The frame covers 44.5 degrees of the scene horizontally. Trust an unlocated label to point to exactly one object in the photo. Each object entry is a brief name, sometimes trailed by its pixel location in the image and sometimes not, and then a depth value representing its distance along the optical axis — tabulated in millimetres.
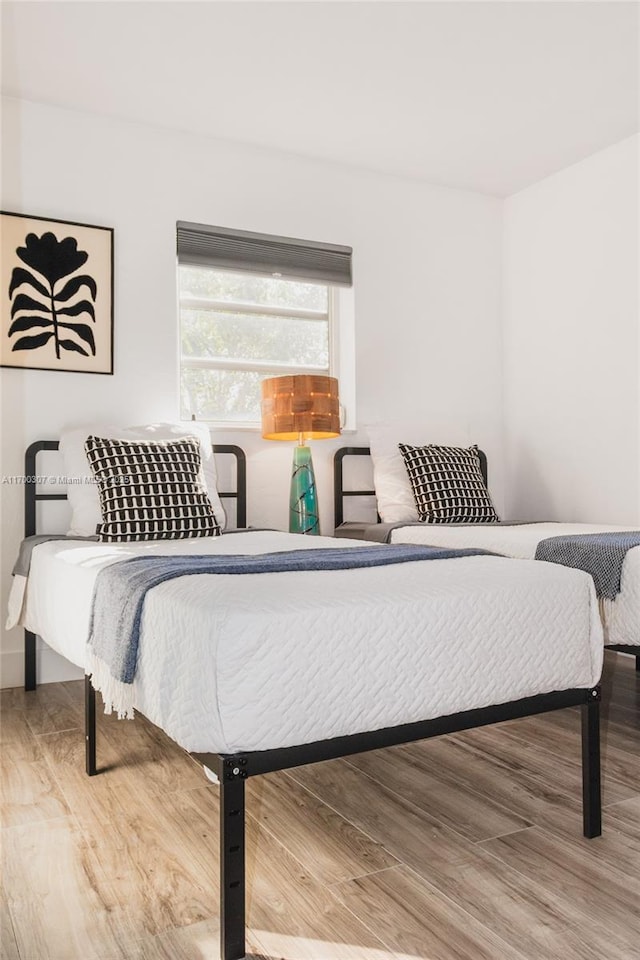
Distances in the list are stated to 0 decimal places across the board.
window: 3777
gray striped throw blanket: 2441
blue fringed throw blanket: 1688
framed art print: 3266
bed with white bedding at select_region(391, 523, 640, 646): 2385
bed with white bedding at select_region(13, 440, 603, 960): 1349
